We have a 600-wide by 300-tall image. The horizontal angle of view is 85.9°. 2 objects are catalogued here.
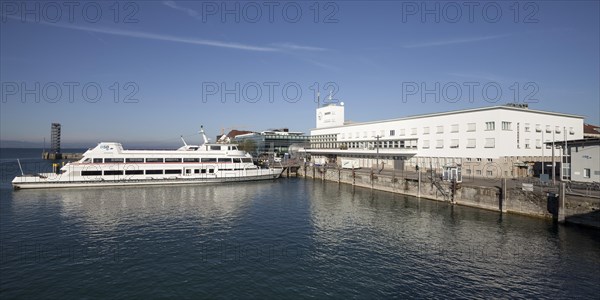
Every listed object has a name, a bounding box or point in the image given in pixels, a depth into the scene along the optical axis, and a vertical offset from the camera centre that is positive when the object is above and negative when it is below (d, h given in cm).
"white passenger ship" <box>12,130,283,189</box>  5309 -290
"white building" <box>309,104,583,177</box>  4744 +215
